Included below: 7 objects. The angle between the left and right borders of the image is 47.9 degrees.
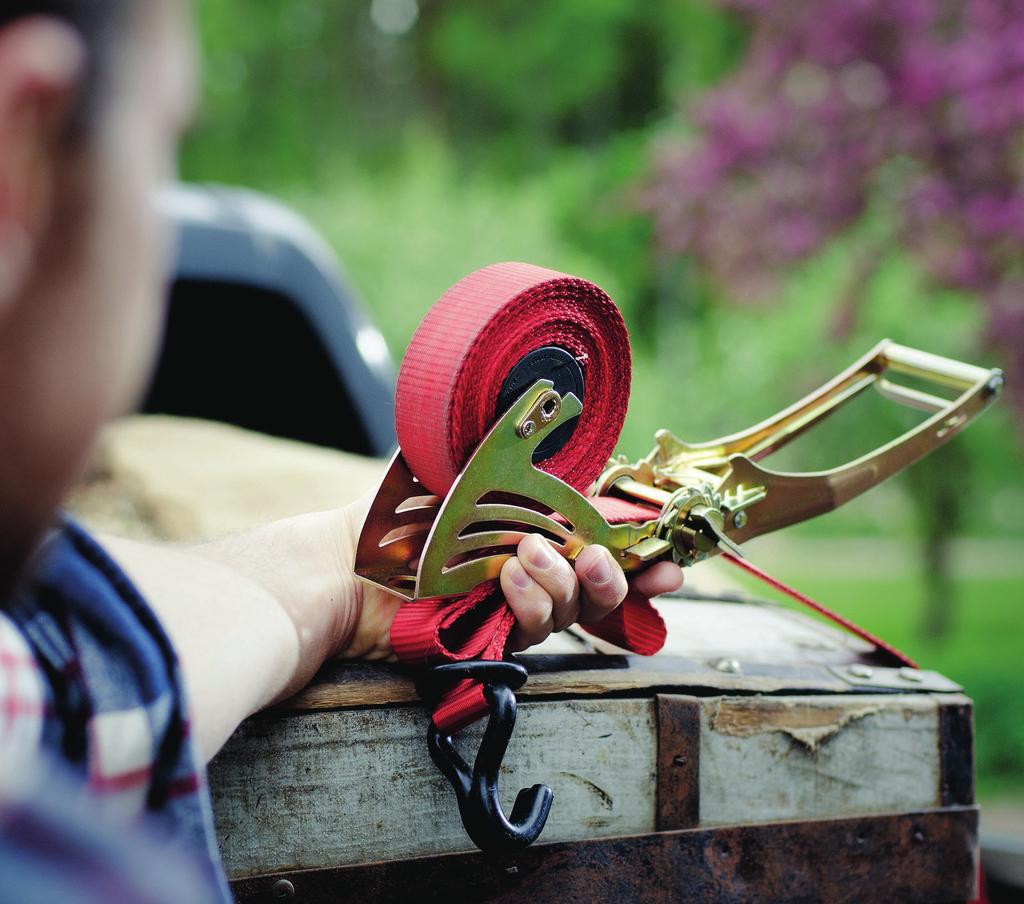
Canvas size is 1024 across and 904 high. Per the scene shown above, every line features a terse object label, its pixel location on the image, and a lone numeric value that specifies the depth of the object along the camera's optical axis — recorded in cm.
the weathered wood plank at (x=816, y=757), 123
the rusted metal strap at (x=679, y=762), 118
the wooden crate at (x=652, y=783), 104
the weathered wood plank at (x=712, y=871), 107
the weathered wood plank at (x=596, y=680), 105
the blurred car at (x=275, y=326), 296
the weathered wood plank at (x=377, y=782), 101
